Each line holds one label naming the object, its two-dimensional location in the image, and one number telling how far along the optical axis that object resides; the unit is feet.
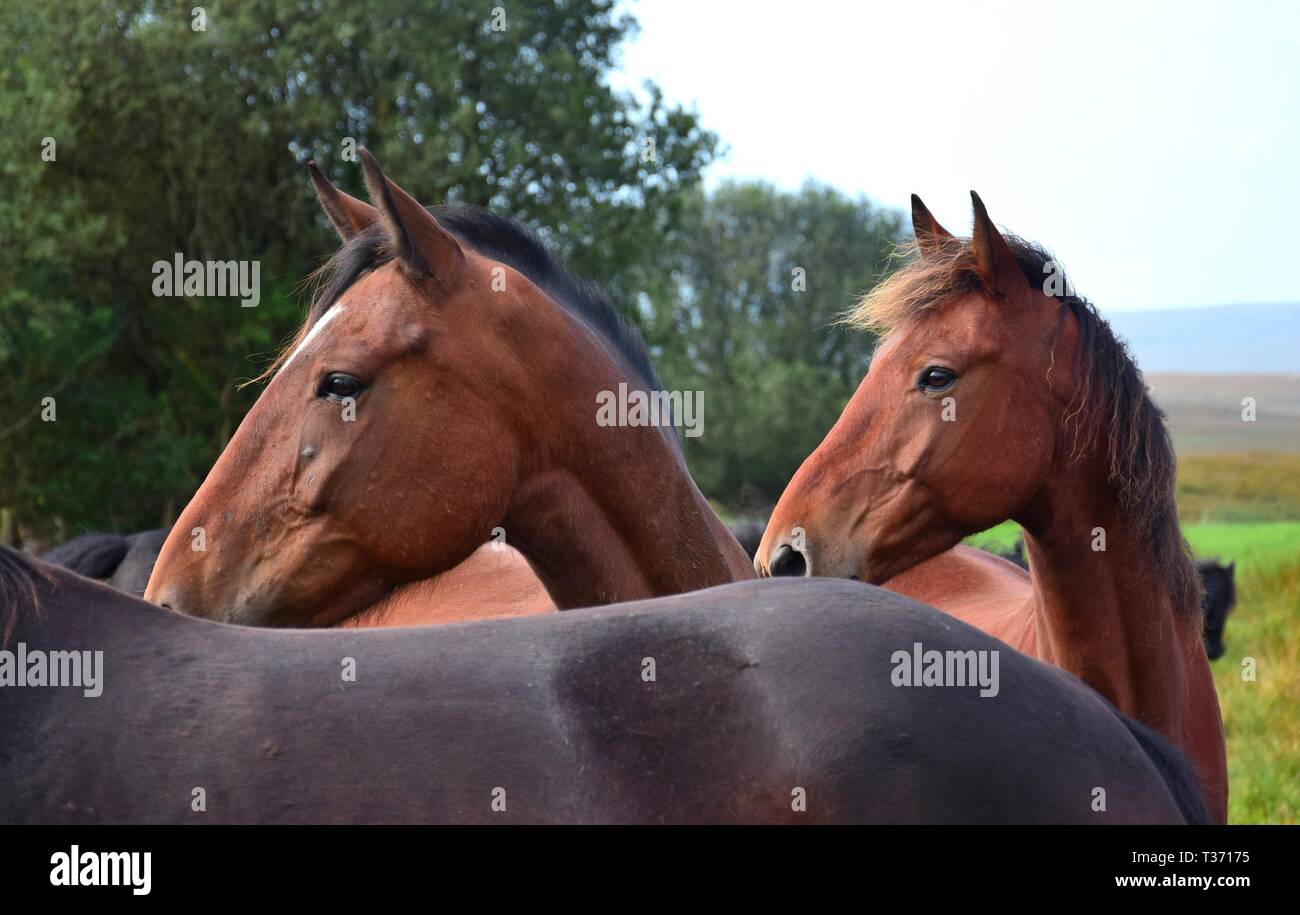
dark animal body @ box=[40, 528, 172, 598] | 26.20
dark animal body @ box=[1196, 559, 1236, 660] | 30.48
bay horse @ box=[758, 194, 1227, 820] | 12.44
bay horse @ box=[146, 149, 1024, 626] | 10.55
